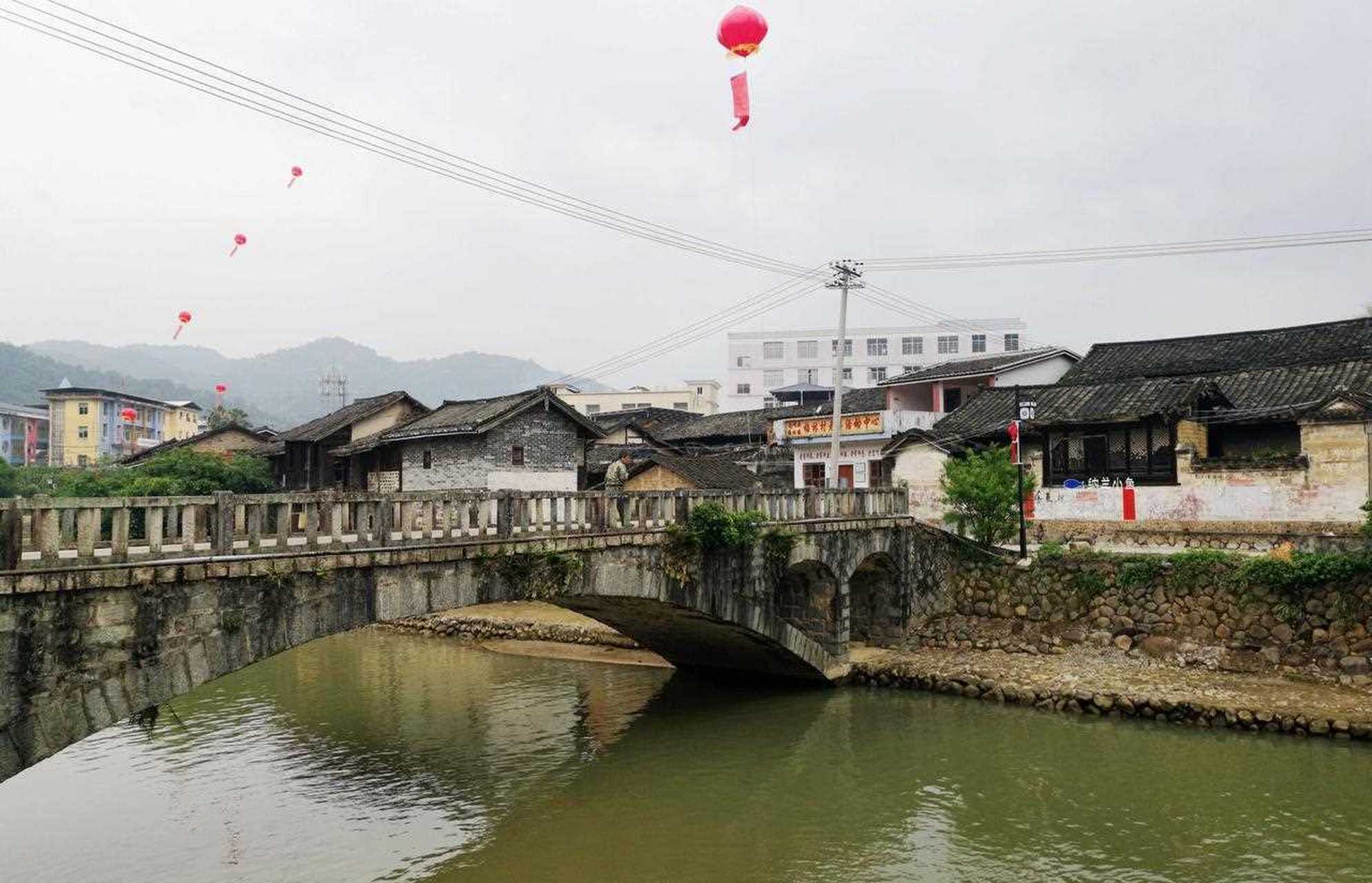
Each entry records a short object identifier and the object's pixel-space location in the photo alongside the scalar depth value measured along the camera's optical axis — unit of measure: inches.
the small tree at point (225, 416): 2891.2
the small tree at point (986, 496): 1241.4
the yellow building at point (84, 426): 3065.9
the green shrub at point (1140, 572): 1081.4
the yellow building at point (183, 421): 3705.7
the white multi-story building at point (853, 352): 3321.9
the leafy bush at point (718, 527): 892.6
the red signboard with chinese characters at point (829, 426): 1627.7
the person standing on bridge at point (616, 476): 949.8
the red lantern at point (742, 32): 639.8
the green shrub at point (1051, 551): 1164.5
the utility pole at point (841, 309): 1370.6
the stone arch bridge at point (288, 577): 467.8
